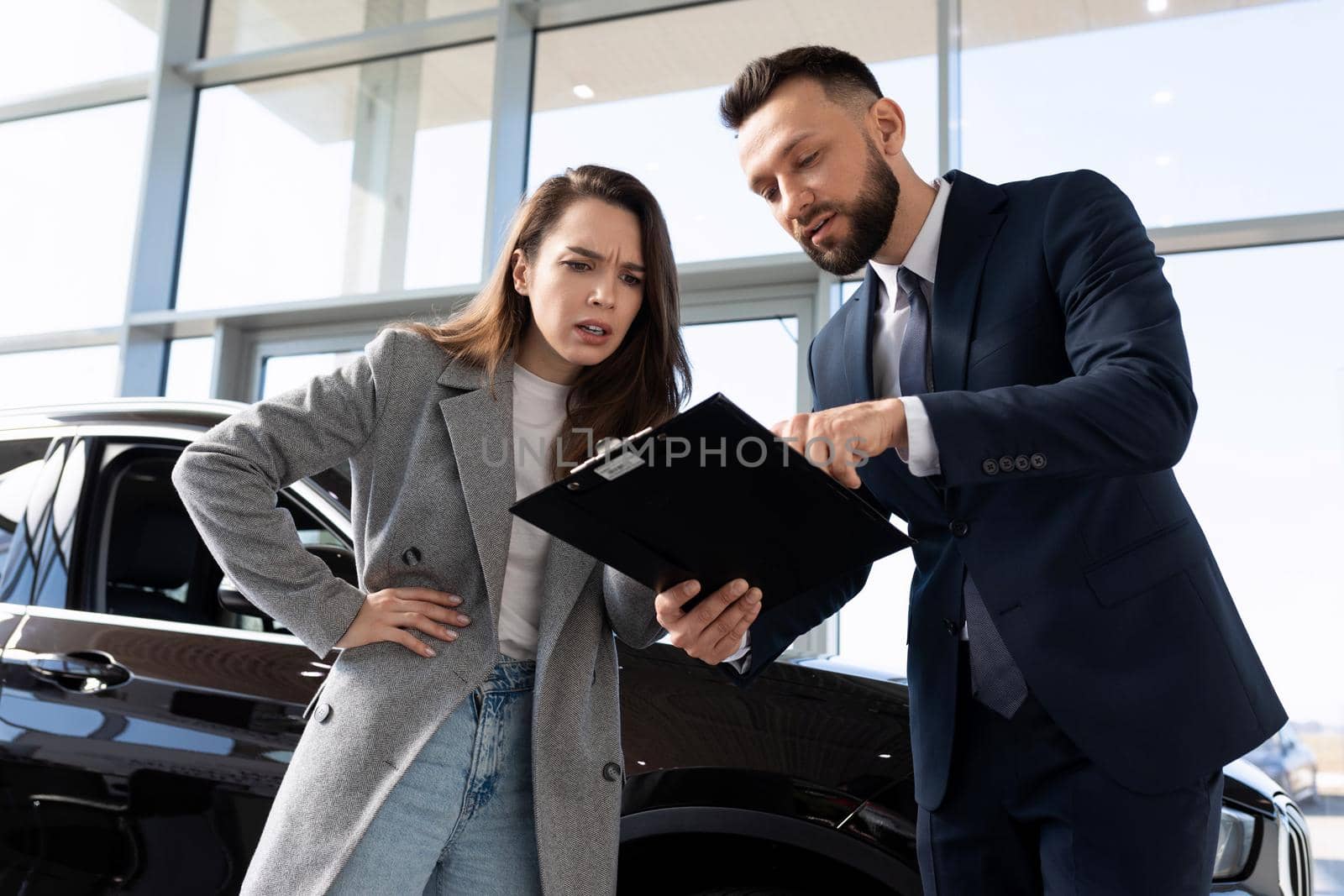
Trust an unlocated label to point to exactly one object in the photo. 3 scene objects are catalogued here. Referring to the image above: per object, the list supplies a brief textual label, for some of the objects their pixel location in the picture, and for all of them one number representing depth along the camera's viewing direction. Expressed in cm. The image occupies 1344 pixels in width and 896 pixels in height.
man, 115
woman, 132
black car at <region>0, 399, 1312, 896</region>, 172
